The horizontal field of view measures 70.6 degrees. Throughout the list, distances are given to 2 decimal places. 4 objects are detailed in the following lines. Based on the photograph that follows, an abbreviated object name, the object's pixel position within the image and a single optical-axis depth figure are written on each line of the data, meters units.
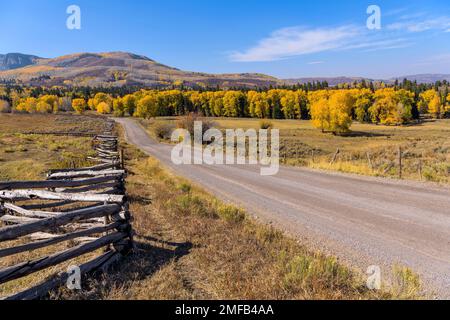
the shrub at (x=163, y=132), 64.44
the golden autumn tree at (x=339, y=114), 80.62
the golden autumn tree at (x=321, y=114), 83.56
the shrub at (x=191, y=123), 61.46
